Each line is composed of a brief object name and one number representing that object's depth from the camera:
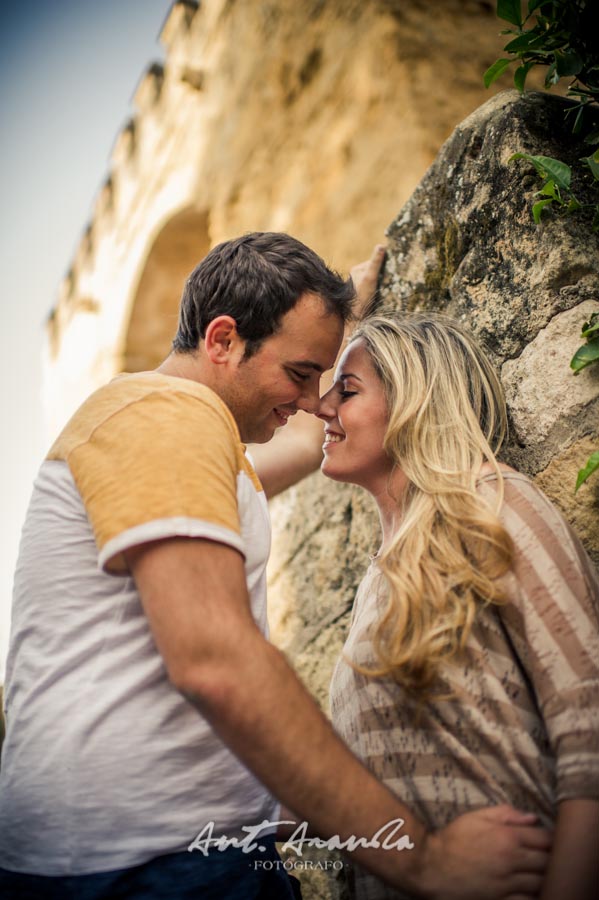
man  0.99
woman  1.13
